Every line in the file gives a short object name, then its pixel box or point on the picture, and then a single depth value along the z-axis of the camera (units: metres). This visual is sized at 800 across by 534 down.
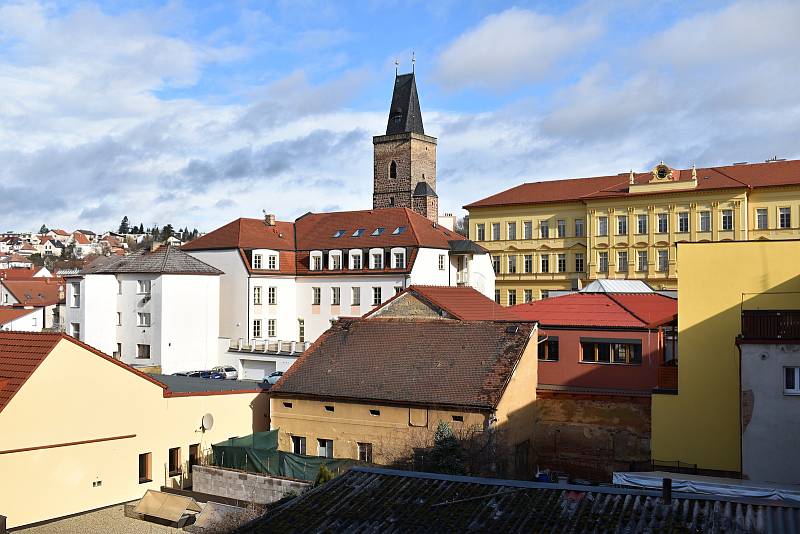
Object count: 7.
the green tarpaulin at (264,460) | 24.11
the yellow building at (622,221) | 54.75
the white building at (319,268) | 49.09
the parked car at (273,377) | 41.16
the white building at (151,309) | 46.50
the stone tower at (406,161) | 79.00
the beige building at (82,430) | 21.67
